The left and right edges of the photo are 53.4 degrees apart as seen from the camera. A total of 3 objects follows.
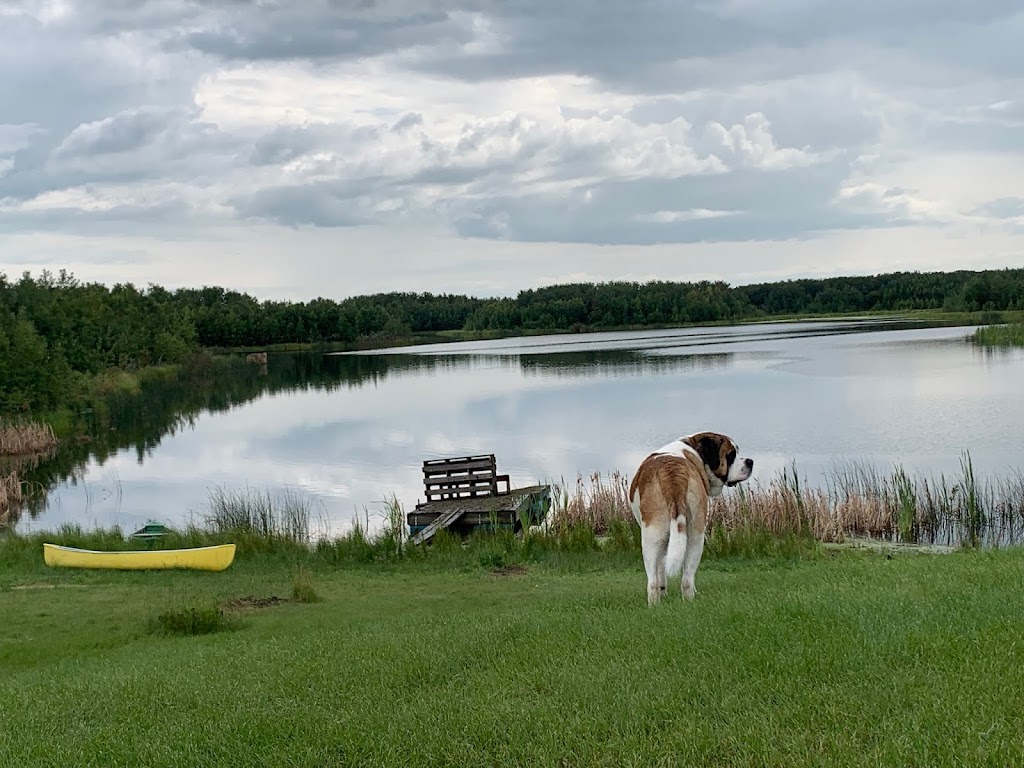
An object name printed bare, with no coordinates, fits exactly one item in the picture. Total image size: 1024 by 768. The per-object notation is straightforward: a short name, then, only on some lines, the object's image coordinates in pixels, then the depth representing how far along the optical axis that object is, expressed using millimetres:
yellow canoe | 17281
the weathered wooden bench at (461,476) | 25016
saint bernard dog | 8398
